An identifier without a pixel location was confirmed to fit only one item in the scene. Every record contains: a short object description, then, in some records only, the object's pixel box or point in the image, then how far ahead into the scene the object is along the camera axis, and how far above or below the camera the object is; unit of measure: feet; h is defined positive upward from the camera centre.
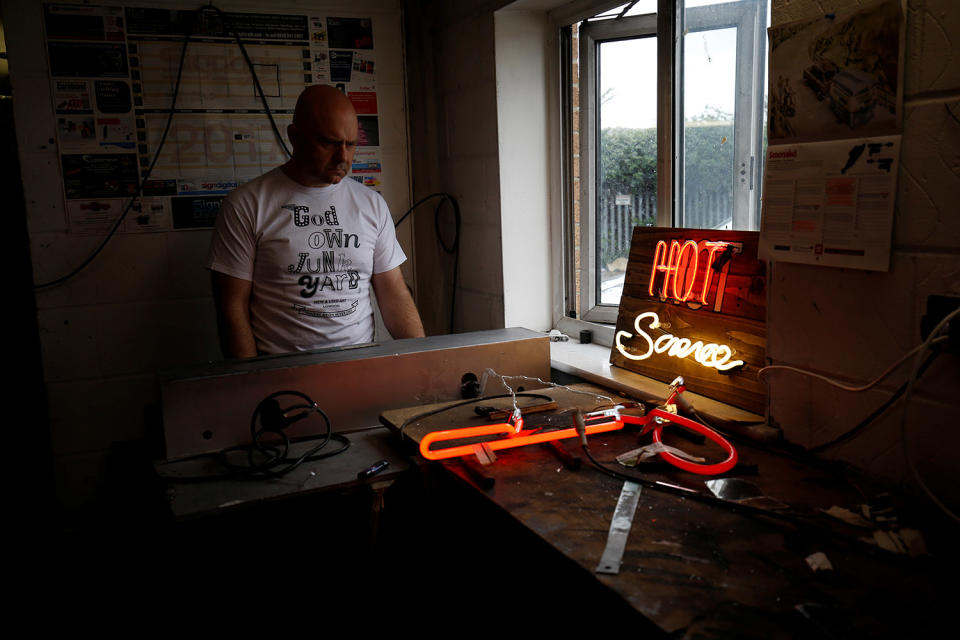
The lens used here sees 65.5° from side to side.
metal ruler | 3.85 -1.85
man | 8.29 -0.39
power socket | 4.13 -0.72
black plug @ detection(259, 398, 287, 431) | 6.18 -1.66
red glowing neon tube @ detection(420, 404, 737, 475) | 5.56 -1.76
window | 6.91 +0.78
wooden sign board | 6.21 -1.03
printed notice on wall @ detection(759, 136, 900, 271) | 4.60 -0.05
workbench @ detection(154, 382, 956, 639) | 3.43 -1.86
